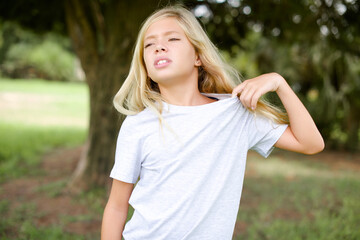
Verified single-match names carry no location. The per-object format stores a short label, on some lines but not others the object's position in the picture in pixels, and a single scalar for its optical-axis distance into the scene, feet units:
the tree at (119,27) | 13.67
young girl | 4.50
